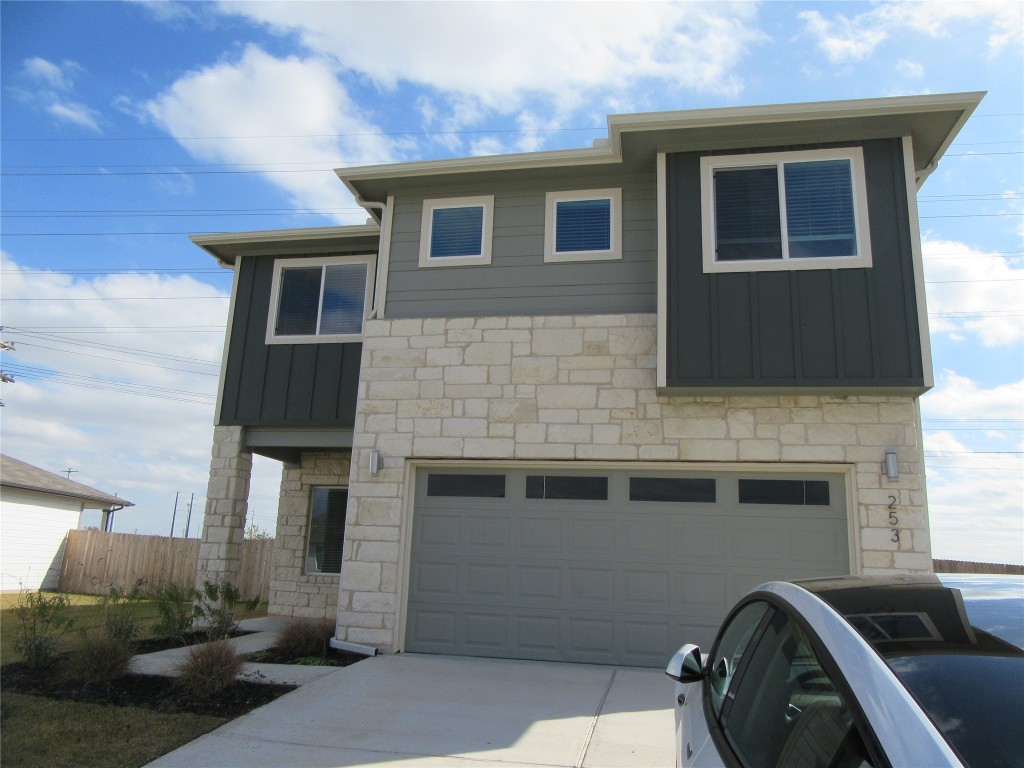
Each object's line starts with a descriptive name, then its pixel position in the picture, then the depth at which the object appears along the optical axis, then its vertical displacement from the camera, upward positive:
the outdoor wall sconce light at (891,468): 7.75 +1.13
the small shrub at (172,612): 8.68 -0.73
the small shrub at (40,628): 7.68 -0.88
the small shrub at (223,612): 8.50 -0.68
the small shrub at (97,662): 7.03 -1.07
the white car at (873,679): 1.71 -0.27
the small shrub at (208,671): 6.67 -1.06
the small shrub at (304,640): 8.53 -0.97
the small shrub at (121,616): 7.80 -0.72
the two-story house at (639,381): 7.96 +2.08
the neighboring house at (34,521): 18.80 +0.61
